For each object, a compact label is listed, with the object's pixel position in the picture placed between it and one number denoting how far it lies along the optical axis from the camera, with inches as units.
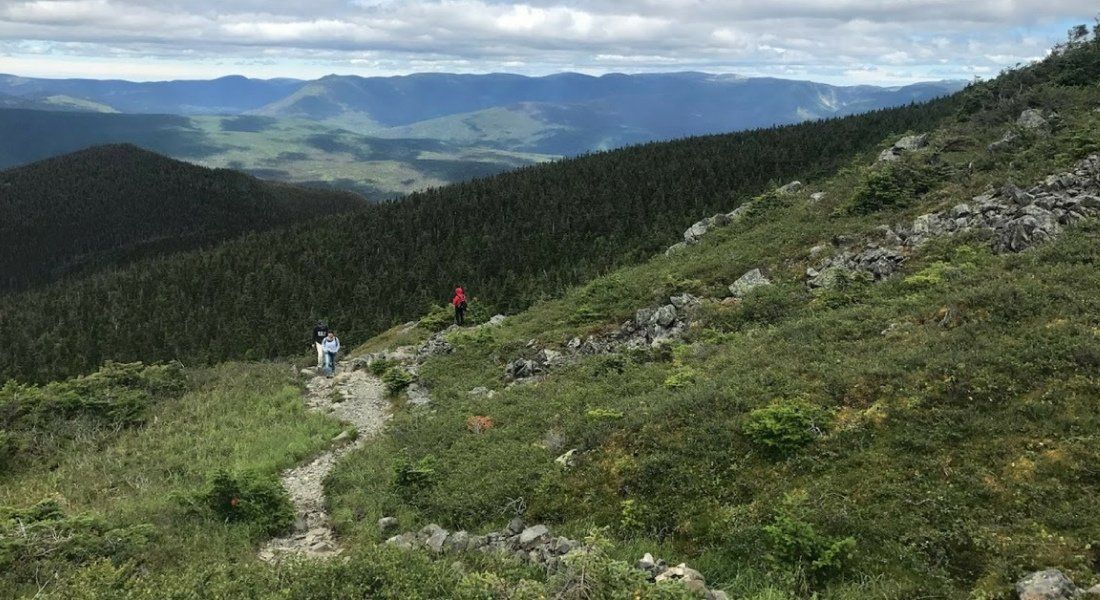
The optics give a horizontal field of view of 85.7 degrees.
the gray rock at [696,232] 1829.7
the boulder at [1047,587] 305.7
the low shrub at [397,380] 1056.2
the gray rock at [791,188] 1993.1
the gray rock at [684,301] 1128.3
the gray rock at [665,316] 1074.1
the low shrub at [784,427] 492.1
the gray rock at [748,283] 1112.5
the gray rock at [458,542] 443.2
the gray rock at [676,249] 1676.9
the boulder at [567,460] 559.8
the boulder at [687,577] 346.6
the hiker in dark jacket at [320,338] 1211.9
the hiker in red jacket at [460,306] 1519.2
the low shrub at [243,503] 521.3
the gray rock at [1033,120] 1424.7
